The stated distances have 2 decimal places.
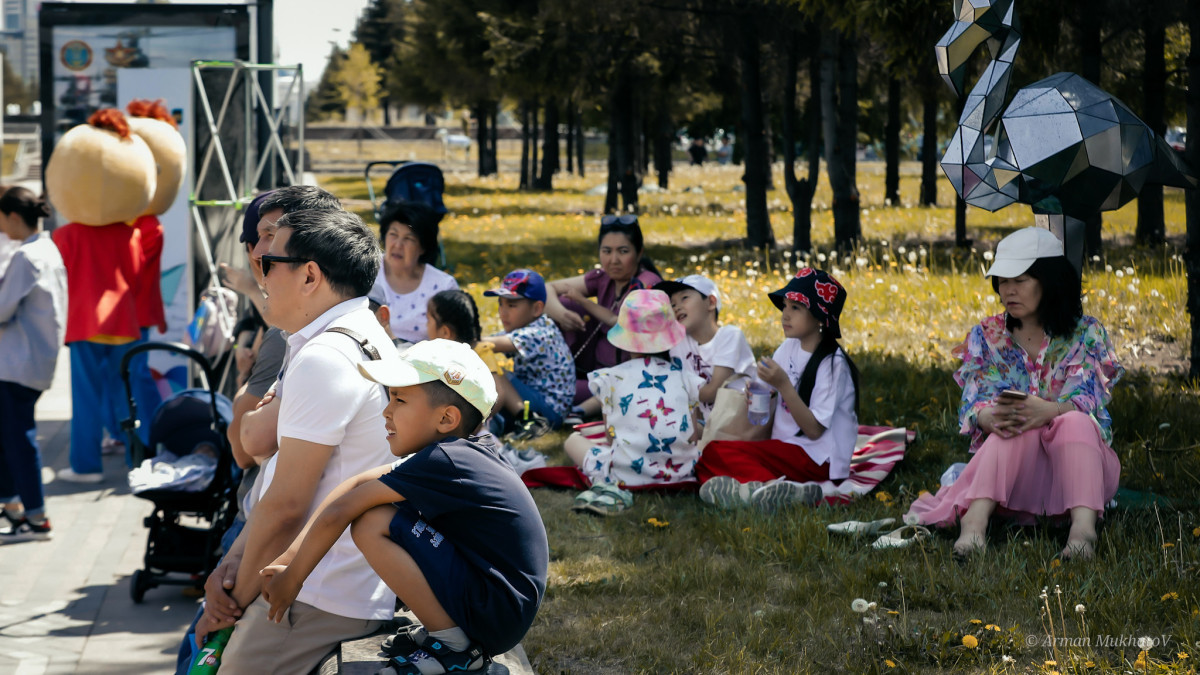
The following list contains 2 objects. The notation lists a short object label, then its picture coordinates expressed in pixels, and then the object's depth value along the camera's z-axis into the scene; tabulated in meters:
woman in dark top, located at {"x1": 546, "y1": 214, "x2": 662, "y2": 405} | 8.10
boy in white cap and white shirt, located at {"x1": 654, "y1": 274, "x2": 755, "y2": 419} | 6.95
